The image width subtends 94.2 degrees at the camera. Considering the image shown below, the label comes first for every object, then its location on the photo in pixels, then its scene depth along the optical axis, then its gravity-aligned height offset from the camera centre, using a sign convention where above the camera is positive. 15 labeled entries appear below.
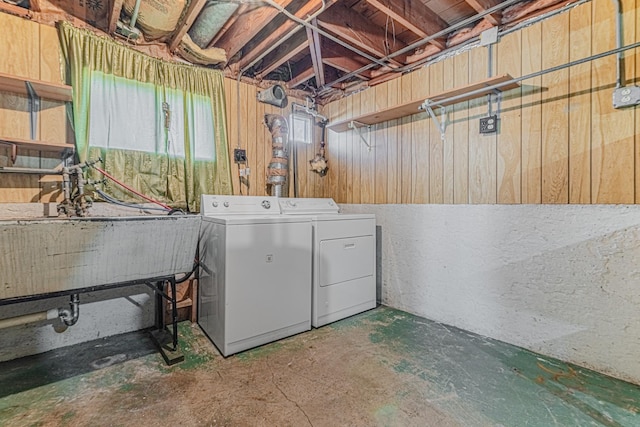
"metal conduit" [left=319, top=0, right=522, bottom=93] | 2.02 +1.34
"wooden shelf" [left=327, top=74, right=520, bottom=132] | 2.09 +0.87
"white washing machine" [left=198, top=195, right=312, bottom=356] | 1.98 -0.51
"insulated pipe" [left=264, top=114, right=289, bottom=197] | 3.04 +0.55
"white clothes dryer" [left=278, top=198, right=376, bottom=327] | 2.43 -0.50
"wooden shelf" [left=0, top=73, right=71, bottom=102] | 1.78 +0.77
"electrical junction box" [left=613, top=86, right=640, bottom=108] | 1.64 +0.61
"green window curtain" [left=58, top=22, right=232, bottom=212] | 2.12 +0.71
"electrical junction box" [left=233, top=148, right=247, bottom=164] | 2.90 +0.51
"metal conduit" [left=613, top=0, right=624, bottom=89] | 1.70 +0.87
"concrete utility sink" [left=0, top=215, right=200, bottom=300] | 1.38 -0.23
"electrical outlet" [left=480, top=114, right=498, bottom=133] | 2.21 +0.62
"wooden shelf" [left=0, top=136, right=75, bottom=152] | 1.78 +0.40
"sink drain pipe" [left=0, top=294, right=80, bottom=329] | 1.65 -0.63
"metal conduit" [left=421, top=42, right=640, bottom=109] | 1.65 +0.86
